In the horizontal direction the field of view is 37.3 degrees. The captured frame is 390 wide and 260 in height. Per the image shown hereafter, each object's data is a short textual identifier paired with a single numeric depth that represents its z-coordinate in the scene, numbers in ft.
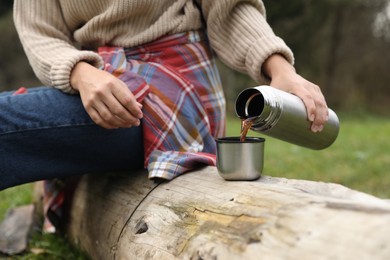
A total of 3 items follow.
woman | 5.88
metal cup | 5.07
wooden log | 3.56
